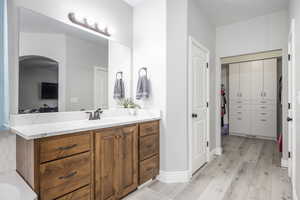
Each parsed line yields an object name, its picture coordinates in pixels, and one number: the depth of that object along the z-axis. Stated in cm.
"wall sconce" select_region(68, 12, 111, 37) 183
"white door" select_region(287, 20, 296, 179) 182
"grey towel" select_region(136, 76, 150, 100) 230
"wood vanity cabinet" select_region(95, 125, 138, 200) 151
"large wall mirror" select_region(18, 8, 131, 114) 154
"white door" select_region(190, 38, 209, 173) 249
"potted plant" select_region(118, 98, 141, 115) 243
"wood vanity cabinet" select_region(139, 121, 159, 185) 198
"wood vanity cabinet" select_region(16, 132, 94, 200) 112
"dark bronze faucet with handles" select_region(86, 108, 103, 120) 198
